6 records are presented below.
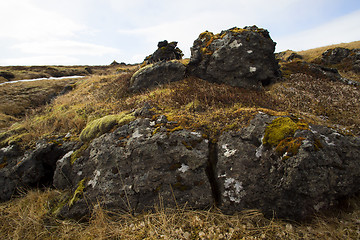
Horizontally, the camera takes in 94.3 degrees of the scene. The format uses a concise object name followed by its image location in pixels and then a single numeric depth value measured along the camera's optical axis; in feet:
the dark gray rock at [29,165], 19.02
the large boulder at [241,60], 33.58
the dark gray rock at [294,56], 99.66
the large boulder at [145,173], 13.52
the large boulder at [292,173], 11.40
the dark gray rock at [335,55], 60.87
